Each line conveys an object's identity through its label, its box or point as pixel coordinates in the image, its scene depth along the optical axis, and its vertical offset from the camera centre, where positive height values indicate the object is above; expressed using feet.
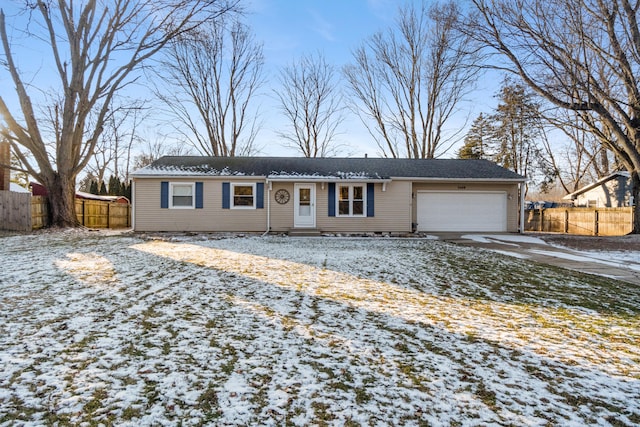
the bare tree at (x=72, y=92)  44.11 +15.72
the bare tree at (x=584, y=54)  41.73 +19.87
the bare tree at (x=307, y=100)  79.97 +26.61
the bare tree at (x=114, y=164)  99.50 +15.11
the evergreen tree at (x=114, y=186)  98.84 +6.42
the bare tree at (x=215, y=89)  76.89 +27.80
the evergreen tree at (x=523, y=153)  89.10 +15.88
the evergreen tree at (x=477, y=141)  95.55 +19.77
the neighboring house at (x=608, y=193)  64.54 +3.95
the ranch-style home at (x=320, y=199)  45.03 +1.51
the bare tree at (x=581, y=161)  84.20 +13.27
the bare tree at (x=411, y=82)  72.64 +28.21
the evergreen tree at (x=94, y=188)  93.45 +5.44
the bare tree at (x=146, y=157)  128.88 +19.41
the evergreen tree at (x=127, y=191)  94.86 +4.83
